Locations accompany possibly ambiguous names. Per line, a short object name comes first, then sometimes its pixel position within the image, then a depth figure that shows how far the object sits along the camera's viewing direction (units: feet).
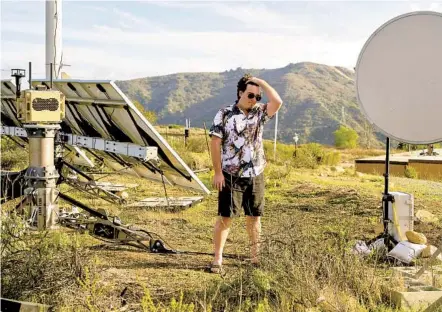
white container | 21.36
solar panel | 19.38
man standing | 17.75
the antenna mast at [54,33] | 28.37
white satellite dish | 18.40
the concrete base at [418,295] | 14.87
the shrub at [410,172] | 59.21
